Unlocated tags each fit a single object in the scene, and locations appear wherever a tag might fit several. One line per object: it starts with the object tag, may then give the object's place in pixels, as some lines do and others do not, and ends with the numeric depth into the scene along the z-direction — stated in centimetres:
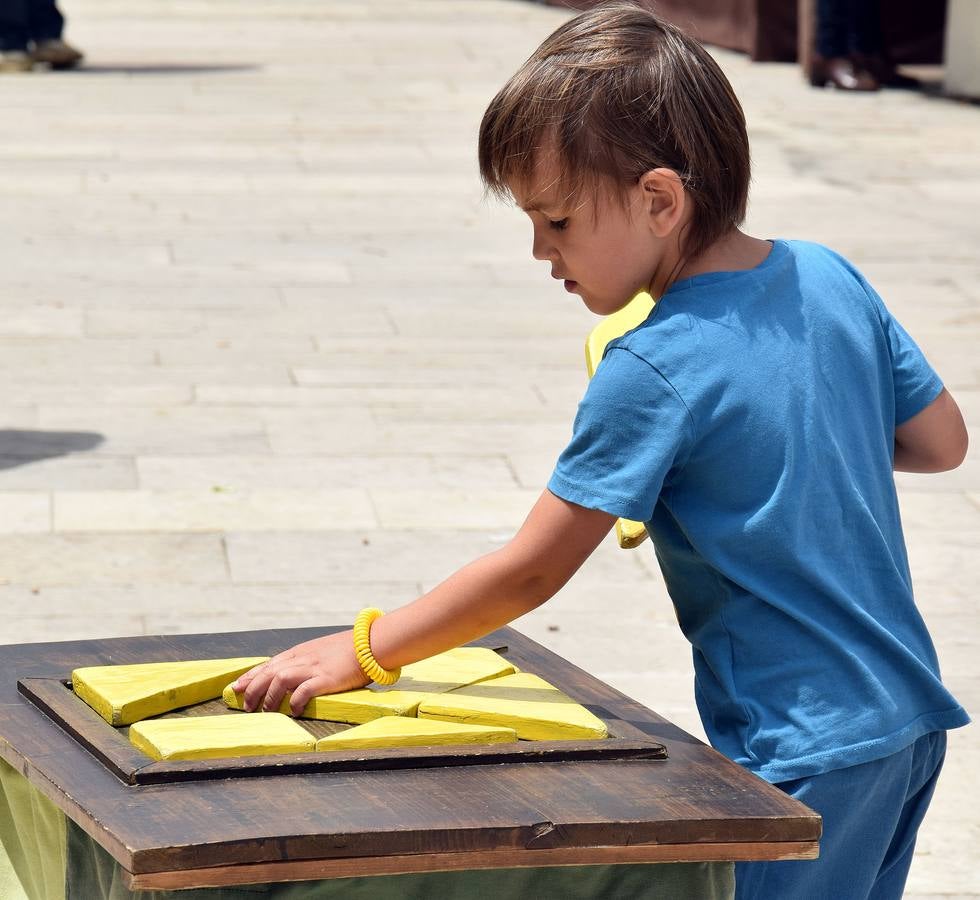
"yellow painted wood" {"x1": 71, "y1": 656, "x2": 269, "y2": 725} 437
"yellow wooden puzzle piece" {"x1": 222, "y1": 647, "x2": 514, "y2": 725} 444
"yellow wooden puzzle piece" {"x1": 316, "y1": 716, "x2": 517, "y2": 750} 420
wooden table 368
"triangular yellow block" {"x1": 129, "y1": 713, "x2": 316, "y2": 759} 408
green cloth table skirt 387
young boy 405
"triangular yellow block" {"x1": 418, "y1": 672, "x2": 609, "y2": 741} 434
